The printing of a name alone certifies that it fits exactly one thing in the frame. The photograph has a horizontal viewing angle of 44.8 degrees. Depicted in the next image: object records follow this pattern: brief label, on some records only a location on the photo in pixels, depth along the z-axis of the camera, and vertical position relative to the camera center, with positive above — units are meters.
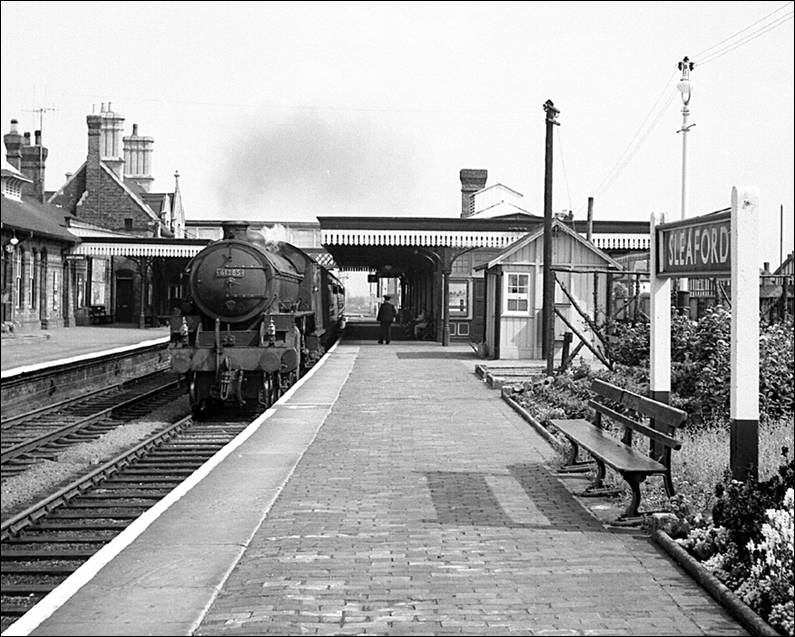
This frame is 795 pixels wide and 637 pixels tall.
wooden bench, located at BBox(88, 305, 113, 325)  42.22 -0.18
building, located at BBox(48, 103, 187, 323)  41.56 +5.03
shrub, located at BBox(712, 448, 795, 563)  5.52 -1.12
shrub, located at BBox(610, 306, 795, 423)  11.62 -0.65
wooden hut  23.06 +0.62
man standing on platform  31.50 -0.14
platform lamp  20.55 +4.82
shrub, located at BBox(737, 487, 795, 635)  4.73 -1.32
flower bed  5.01 -1.24
